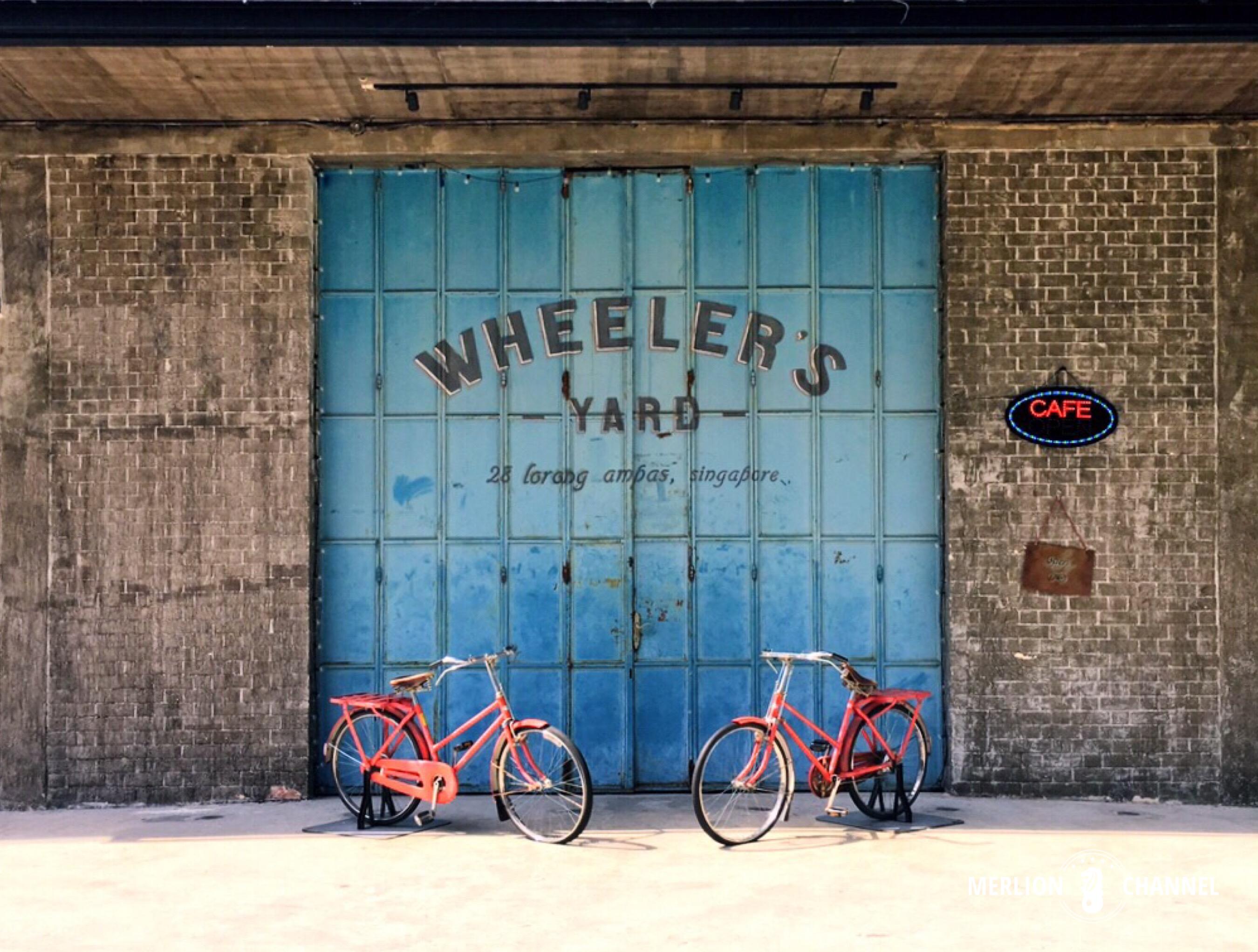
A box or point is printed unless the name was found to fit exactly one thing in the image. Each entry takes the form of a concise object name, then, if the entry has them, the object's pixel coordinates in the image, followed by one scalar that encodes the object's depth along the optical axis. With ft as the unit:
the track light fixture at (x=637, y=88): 30.53
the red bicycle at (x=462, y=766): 28.60
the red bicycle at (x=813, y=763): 28.35
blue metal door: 33.17
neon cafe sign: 32.63
